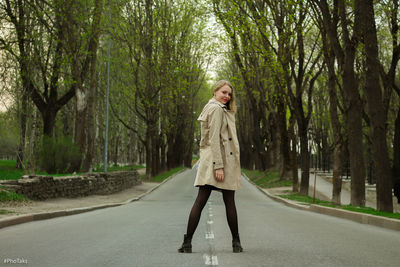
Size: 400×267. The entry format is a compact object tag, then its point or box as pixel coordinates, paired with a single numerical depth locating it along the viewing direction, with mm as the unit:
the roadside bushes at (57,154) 21312
